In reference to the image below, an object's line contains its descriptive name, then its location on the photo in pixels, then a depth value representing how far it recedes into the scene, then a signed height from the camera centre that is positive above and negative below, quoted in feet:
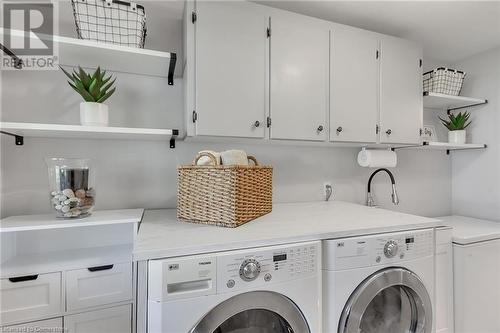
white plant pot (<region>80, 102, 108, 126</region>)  4.05 +0.86
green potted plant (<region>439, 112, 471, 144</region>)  7.17 +1.14
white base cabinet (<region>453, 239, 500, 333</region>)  5.05 -2.46
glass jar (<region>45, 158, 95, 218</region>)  3.99 -0.31
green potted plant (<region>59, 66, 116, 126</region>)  4.04 +1.12
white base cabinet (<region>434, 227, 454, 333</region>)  4.62 -2.20
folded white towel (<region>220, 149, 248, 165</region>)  4.17 +0.15
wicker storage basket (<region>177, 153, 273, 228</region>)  3.84 -0.42
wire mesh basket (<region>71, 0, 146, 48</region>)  3.99 +2.38
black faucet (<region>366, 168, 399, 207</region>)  6.72 -0.78
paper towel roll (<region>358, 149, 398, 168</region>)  6.28 +0.22
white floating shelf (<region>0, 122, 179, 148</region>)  3.70 +0.57
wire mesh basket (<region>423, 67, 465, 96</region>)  6.70 +2.30
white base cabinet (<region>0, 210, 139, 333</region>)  3.59 -1.70
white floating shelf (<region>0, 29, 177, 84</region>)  3.96 +1.93
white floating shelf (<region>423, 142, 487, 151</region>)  6.45 +0.57
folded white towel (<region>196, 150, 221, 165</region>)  4.13 +0.12
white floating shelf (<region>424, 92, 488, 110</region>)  6.57 +1.85
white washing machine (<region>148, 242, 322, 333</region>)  2.82 -1.50
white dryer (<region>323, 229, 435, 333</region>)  3.67 -1.78
